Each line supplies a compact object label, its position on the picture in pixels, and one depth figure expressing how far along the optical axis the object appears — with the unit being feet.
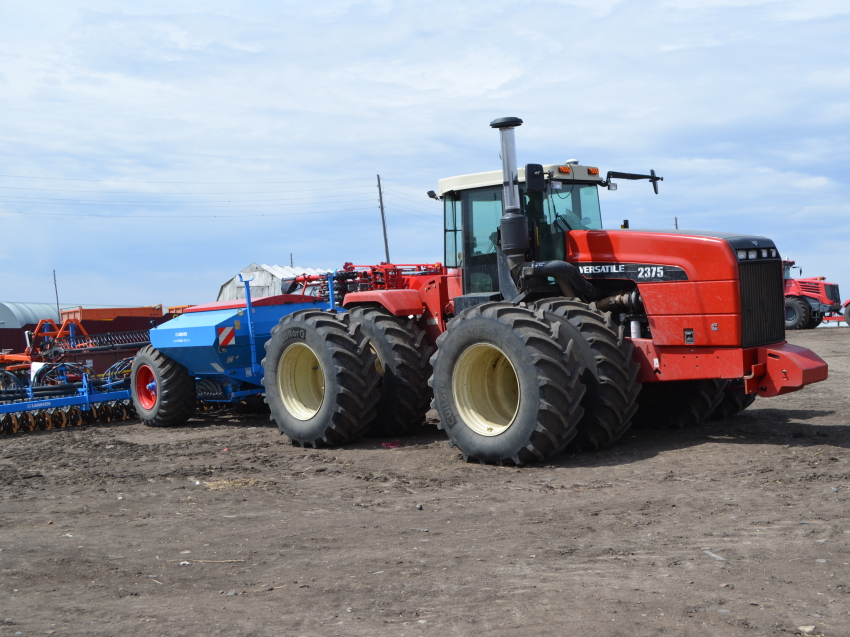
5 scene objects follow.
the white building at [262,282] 120.29
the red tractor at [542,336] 24.35
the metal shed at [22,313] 158.71
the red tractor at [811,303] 94.38
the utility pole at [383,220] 128.36
